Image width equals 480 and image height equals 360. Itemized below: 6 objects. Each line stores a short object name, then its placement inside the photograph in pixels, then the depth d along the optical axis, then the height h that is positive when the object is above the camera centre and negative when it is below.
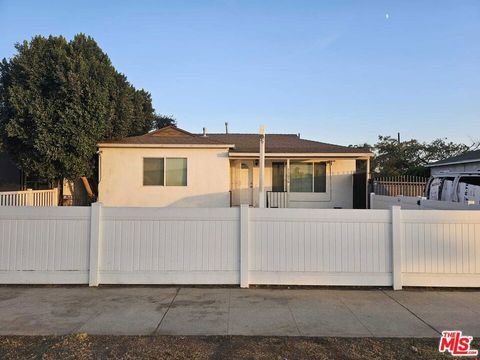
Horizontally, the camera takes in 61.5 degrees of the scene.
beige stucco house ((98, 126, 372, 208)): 15.30 +0.82
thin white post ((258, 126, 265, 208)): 12.55 +0.64
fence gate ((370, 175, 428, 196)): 15.77 +0.12
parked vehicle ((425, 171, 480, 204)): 9.75 +0.11
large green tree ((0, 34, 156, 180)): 13.37 +2.73
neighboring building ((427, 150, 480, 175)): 21.10 +1.60
